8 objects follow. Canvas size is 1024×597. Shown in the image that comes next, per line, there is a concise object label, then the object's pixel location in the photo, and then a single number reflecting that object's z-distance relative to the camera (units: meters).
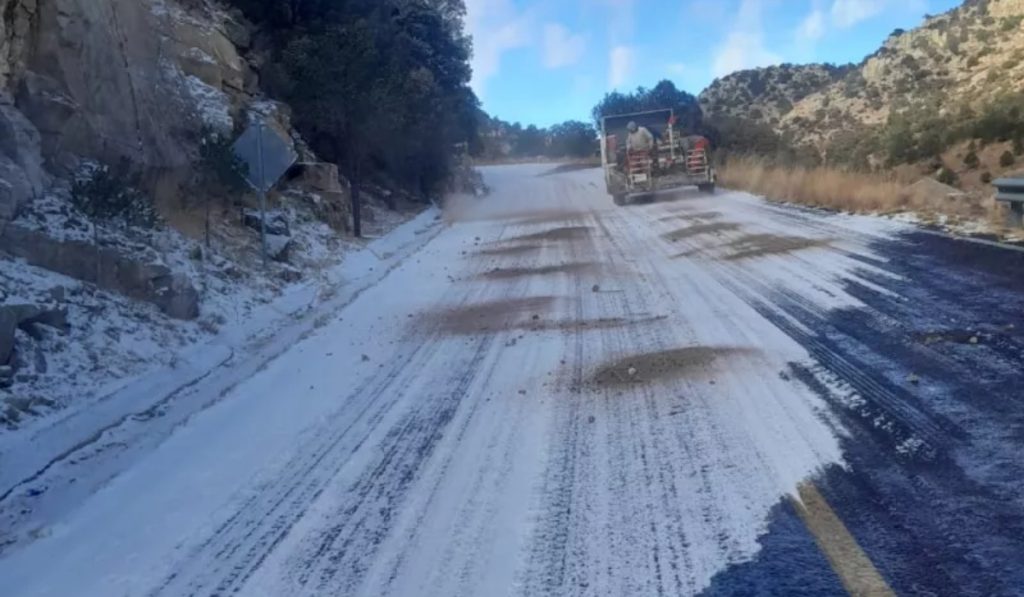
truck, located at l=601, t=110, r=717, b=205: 31.81
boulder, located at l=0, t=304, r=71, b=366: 8.19
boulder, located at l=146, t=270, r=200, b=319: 11.08
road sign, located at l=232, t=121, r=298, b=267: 15.20
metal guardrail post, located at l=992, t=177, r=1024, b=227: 14.65
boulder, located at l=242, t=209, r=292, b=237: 17.39
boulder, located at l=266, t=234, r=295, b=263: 16.14
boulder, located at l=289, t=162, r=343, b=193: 23.61
